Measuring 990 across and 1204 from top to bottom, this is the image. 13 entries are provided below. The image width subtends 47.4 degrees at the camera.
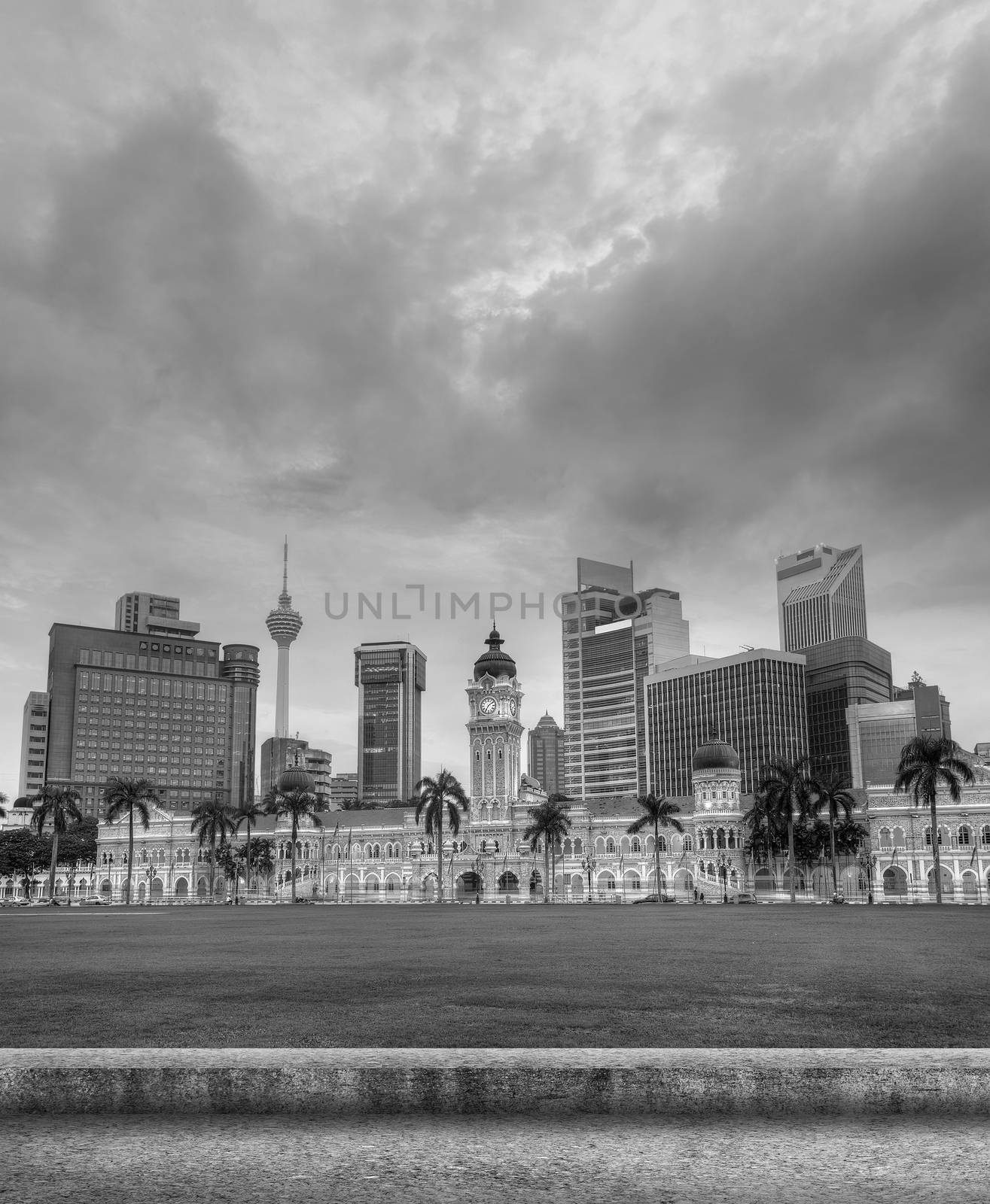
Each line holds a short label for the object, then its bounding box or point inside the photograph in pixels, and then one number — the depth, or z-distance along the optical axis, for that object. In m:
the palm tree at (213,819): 135.12
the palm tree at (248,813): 137.25
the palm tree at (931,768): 99.25
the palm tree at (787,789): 109.50
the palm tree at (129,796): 132.88
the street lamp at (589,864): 131.50
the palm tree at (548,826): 120.75
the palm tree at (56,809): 135.62
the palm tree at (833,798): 107.50
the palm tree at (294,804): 133.75
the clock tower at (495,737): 147.88
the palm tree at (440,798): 122.81
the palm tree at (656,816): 119.06
